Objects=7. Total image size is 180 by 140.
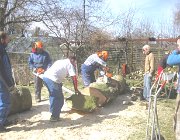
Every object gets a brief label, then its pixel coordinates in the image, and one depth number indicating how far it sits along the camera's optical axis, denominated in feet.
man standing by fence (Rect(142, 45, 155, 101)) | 15.97
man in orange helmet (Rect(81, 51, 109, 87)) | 17.12
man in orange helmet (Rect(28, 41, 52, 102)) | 15.83
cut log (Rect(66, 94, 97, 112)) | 13.58
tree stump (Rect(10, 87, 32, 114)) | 13.57
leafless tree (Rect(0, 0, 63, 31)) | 31.23
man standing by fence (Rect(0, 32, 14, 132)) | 11.22
